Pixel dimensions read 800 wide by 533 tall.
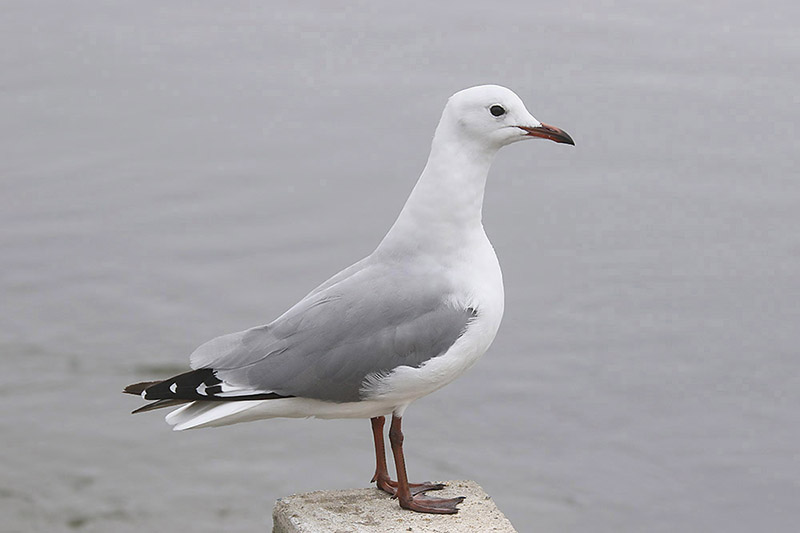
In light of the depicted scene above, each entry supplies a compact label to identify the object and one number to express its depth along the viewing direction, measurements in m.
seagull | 7.98
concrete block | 8.57
